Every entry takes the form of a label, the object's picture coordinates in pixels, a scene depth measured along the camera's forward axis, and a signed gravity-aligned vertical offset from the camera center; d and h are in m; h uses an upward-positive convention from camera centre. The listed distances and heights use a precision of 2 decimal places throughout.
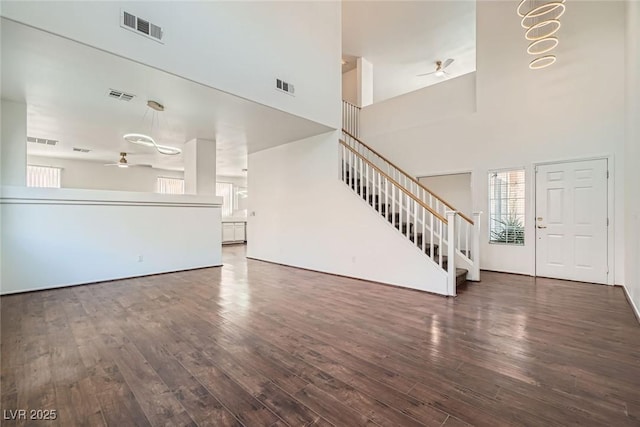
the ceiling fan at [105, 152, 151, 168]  7.55 +1.38
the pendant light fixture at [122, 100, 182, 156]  4.59 +1.27
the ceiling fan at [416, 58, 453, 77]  8.30 +4.43
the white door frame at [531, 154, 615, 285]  4.59 -0.09
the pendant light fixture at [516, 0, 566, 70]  5.12 +3.48
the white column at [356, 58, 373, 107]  8.47 +4.01
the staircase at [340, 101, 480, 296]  4.15 -0.14
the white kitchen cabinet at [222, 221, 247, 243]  11.41 -0.84
